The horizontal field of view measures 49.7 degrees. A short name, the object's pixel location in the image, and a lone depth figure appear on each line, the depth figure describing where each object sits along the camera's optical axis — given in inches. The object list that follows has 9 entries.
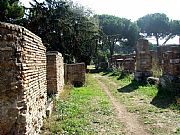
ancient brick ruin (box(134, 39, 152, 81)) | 428.2
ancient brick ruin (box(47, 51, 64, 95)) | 280.0
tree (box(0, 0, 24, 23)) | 469.1
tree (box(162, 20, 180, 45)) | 1469.5
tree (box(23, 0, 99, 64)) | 512.3
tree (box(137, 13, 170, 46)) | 1464.2
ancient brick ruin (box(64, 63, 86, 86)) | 421.4
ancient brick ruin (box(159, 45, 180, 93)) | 289.7
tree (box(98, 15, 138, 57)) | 1244.4
